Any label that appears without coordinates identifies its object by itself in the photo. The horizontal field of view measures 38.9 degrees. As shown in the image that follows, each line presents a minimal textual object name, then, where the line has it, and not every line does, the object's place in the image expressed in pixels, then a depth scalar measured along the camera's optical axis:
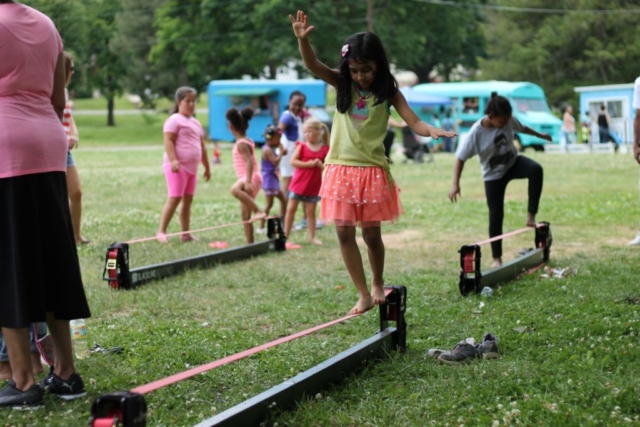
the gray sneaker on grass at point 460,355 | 5.57
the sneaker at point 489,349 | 5.63
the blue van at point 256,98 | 43.44
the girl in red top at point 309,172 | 11.20
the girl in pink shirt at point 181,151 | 11.02
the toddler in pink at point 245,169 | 11.08
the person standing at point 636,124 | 9.36
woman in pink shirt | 4.49
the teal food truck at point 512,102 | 40.59
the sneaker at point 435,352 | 5.69
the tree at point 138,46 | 65.44
